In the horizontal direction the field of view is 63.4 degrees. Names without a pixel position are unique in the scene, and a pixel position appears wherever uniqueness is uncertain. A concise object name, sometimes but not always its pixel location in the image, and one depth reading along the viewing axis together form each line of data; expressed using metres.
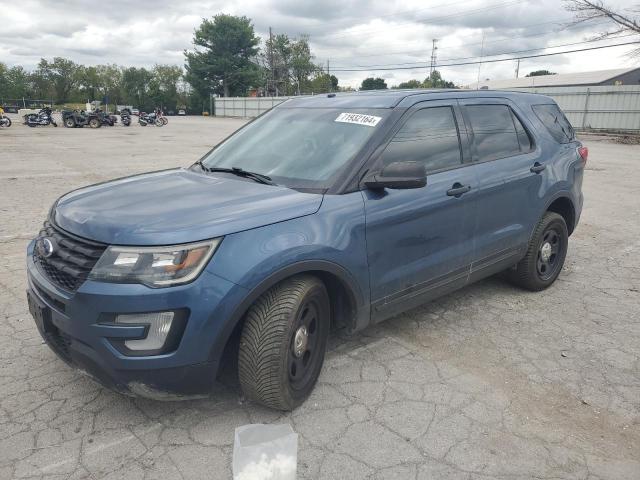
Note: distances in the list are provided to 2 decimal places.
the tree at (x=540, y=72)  83.38
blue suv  2.41
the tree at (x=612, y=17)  23.06
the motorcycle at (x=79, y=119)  30.08
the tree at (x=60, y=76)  96.31
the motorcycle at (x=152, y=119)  35.66
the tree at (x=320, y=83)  88.66
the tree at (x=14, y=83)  88.81
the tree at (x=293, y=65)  87.44
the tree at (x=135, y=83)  98.31
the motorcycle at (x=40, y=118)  30.19
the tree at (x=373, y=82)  75.56
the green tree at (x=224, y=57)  71.62
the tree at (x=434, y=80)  70.24
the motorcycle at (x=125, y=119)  32.97
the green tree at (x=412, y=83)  72.56
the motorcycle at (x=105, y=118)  30.80
